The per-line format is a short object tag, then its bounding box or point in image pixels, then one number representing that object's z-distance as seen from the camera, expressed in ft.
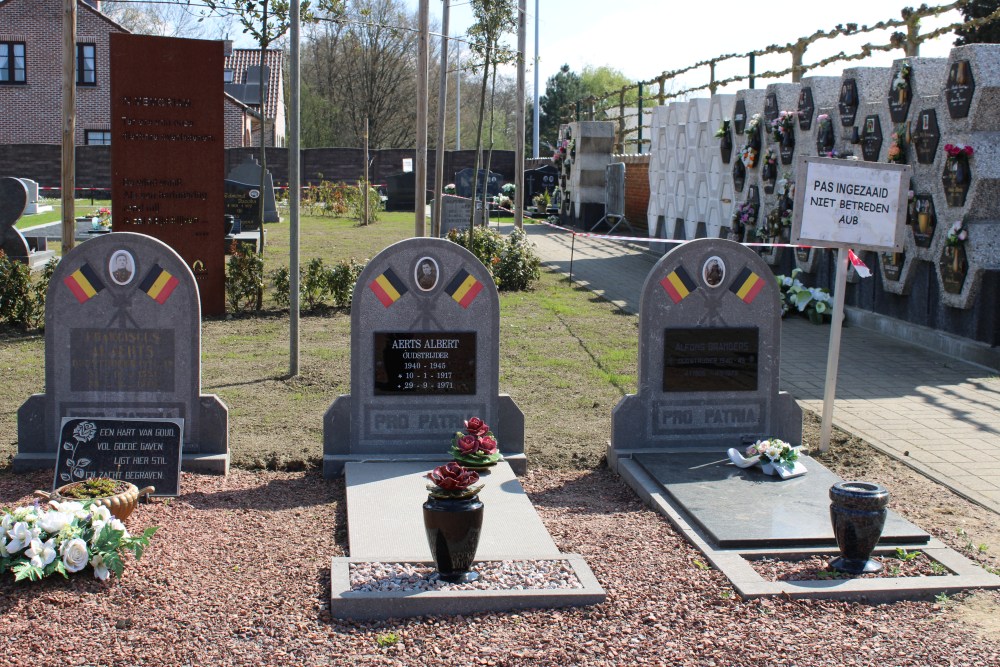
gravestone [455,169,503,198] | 116.98
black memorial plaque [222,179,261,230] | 76.84
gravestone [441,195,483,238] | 70.90
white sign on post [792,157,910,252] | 24.99
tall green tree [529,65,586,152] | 213.25
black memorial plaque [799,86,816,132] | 49.77
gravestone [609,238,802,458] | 24.29
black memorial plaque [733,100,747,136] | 59.62
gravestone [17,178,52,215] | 103.99
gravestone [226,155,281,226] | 97.19
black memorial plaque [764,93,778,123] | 54.24
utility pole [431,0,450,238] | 53.07
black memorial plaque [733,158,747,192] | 58.75
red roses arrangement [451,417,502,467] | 18.88
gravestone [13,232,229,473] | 22.20
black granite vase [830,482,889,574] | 17.21
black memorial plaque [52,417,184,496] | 20.90
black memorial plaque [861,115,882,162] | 43.01
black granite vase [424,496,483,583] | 16.25
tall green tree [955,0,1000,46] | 96.89
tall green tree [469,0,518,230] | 61.52
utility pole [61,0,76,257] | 34.78
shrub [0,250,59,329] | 39.78
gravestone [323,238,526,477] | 23.35
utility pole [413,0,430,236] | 49.08
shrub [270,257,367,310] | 45.50
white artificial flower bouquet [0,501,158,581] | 15.80
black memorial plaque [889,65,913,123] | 40.19
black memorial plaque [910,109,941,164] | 38.50
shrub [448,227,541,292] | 54.70
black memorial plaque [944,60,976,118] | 36.09
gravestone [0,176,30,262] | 56.24
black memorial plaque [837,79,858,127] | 44.96
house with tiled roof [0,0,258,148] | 151.02
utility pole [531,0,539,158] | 152.66
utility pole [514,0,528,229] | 76.79
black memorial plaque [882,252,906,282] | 41.55
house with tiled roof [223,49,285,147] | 181.37
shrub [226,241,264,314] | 44.37
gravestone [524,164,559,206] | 133.69
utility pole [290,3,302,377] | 31.04
